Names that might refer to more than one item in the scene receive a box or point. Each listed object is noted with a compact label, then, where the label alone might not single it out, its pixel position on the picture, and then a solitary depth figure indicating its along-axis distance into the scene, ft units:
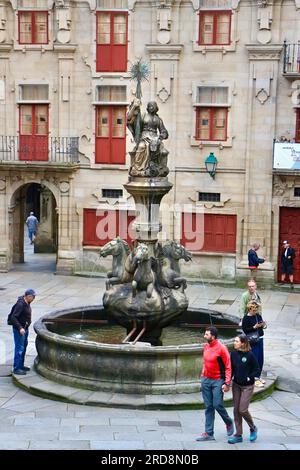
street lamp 86.38
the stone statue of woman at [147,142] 50.29
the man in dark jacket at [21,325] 48.32
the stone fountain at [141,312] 44.73
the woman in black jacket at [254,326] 46.34
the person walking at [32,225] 118.01
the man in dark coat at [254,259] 83.82
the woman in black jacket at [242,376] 36.99
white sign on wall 83.87
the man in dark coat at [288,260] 85.10
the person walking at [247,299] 48.08
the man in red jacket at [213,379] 37.70
